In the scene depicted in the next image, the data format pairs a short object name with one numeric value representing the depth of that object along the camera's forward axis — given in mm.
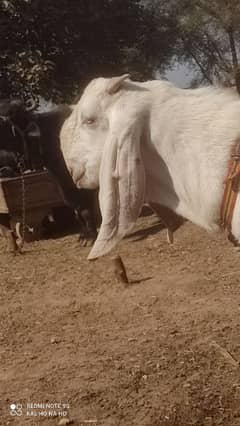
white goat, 3012
